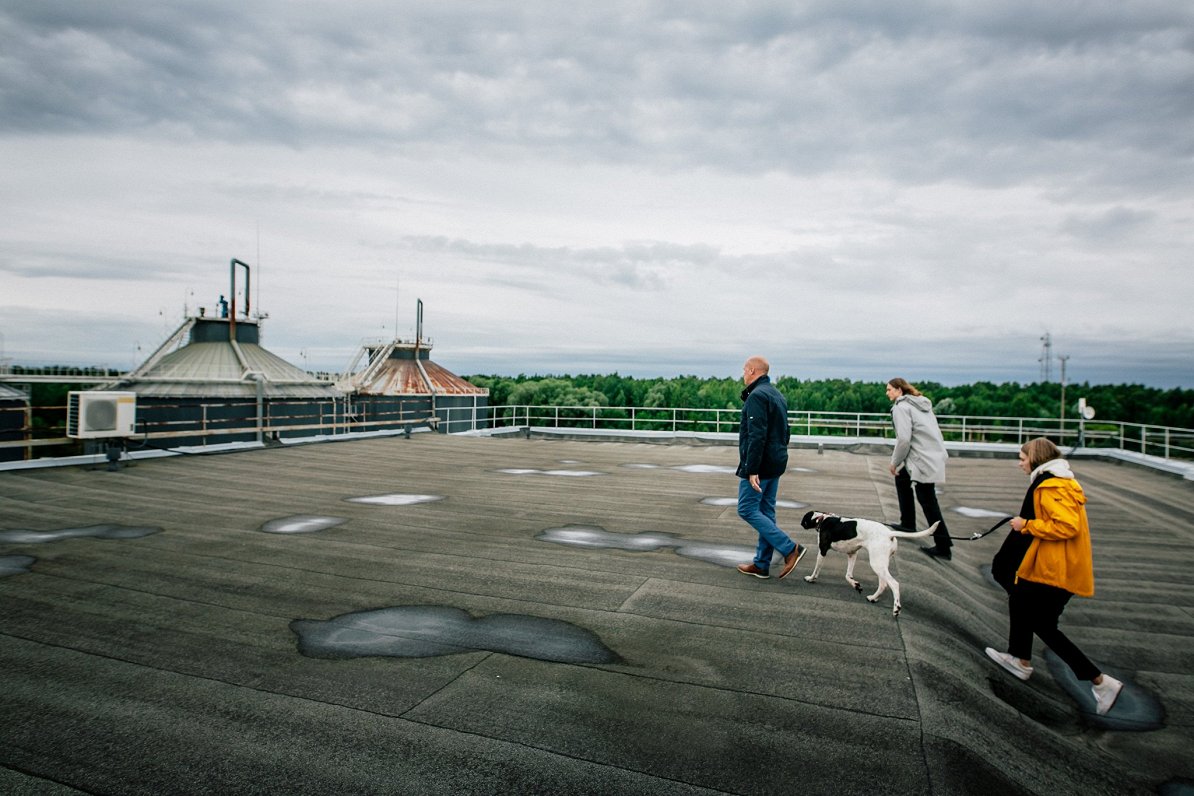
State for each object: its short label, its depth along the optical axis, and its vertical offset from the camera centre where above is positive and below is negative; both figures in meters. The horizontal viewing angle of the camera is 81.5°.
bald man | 5.79 -0.58
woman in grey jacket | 7.33 -0.60
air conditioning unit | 11.73 -0.57
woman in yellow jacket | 4.34 -1.08
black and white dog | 5.23 -1.14
